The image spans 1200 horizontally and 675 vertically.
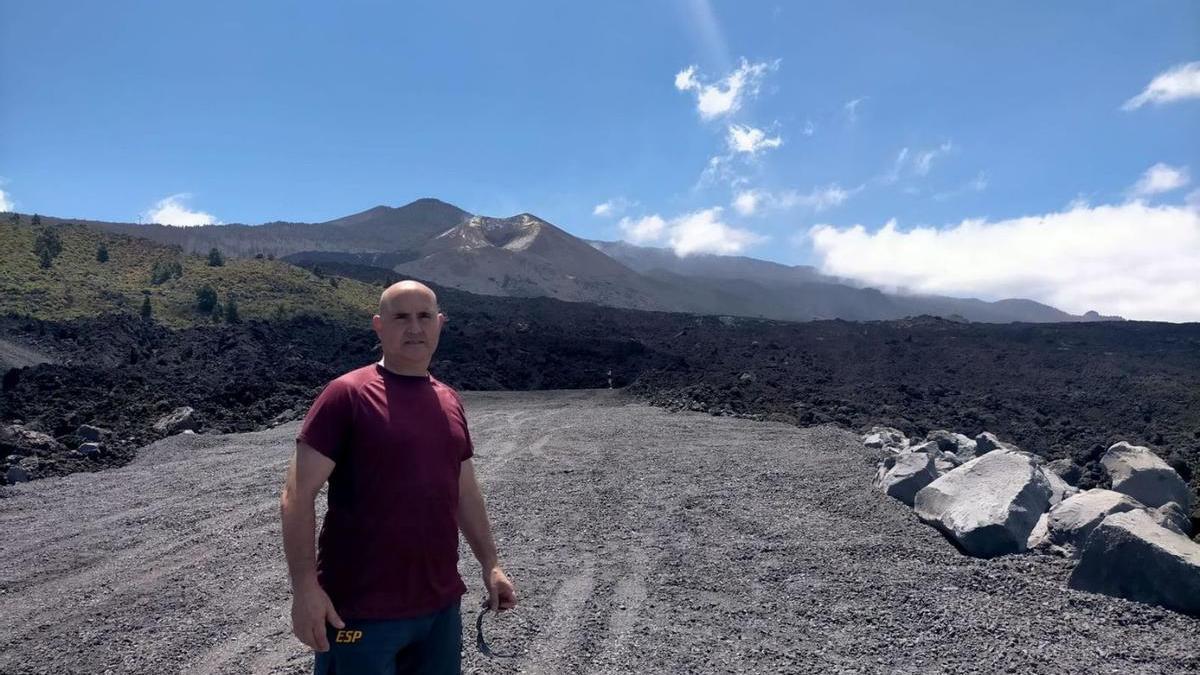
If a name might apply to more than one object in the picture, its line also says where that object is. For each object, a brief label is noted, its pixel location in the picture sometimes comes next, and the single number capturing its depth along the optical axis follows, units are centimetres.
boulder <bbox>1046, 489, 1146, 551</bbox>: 673
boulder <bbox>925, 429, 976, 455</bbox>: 1110
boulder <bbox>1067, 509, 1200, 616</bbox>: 559
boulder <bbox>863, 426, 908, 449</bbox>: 1252
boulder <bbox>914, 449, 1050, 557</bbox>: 700
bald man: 257
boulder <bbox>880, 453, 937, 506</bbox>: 880
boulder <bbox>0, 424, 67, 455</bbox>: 1134
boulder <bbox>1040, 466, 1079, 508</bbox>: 794
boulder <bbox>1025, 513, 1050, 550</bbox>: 692
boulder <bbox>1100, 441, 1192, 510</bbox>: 838
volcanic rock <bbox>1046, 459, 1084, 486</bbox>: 1038
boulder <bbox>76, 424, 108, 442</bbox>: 1251
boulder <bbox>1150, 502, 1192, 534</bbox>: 664
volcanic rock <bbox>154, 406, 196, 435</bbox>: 1412
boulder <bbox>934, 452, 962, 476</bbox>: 934
